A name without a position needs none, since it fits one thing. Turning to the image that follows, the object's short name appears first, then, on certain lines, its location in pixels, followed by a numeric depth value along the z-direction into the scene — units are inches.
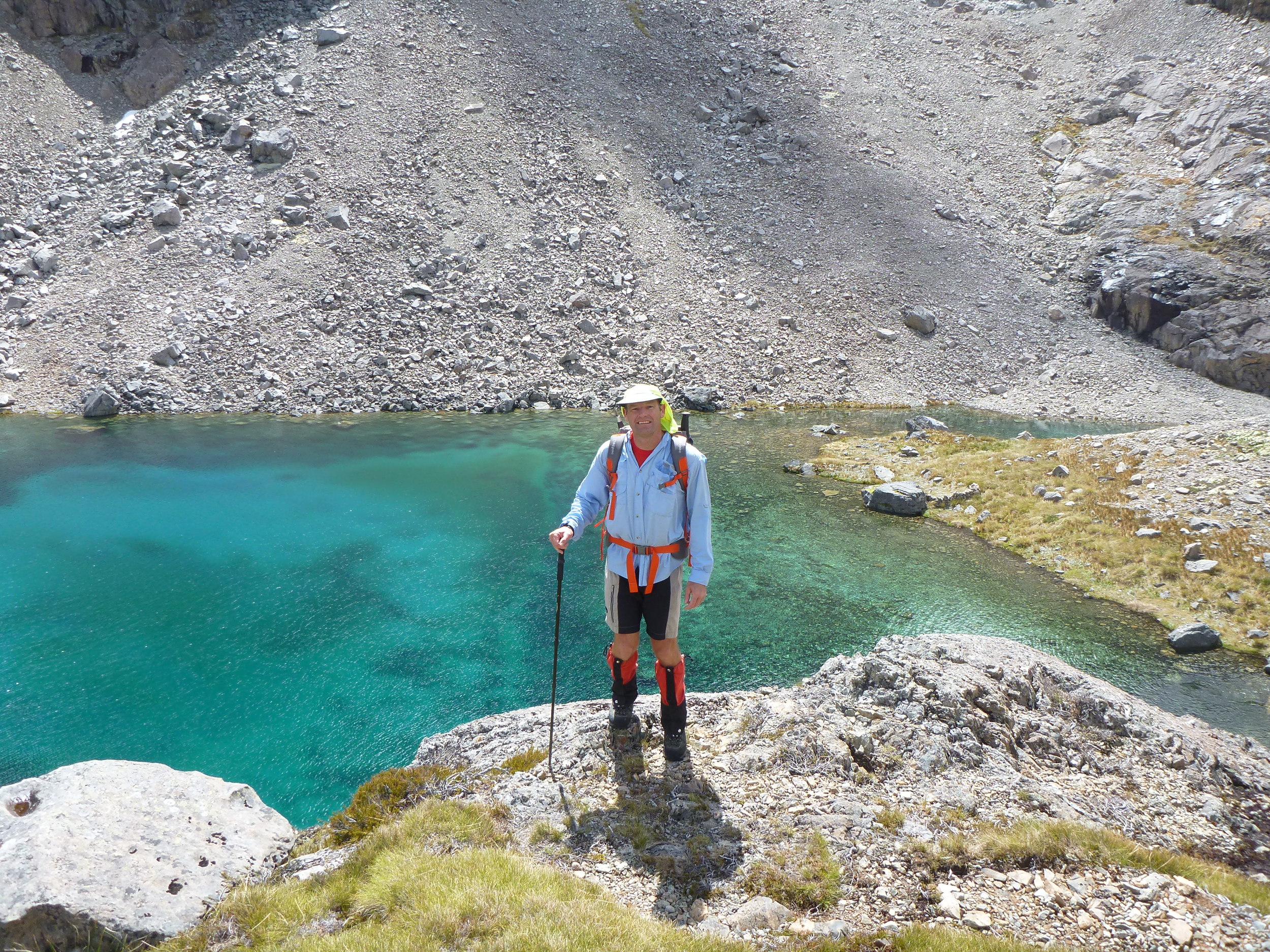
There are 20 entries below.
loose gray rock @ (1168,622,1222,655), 544.7
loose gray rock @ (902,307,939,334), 1723.7
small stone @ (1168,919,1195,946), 196.9
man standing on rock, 251.9
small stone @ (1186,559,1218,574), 641.0
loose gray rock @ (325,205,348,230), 1651.1
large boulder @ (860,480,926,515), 865.5
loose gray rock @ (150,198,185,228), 1611.7
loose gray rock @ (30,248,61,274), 1553.9
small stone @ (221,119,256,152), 1761.8
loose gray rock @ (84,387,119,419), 1272.1
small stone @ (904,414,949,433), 1232.2
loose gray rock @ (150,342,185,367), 1398.9
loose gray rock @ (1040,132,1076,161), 2191.2
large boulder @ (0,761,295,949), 210.1
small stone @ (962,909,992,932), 200.5
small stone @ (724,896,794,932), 204.1
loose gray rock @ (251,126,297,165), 1734.7
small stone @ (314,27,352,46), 1983.3
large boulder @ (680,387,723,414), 1466.5
